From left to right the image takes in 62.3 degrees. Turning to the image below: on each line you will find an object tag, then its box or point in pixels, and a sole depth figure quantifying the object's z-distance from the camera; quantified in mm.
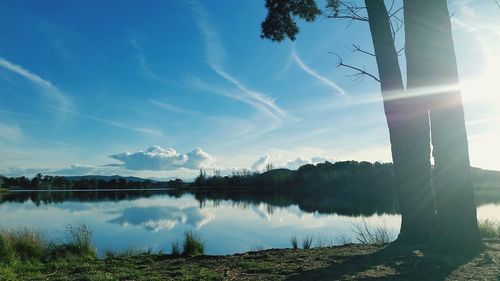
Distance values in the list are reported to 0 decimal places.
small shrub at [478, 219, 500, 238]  10198
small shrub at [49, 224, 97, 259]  9234
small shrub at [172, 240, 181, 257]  9084
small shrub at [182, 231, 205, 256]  9531
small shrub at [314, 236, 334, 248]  12977
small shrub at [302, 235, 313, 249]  10573
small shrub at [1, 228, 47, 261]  9091
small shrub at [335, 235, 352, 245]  15180
